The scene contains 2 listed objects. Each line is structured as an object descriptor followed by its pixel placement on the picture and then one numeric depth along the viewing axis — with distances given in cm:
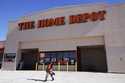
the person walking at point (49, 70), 1491
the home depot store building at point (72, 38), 2367
